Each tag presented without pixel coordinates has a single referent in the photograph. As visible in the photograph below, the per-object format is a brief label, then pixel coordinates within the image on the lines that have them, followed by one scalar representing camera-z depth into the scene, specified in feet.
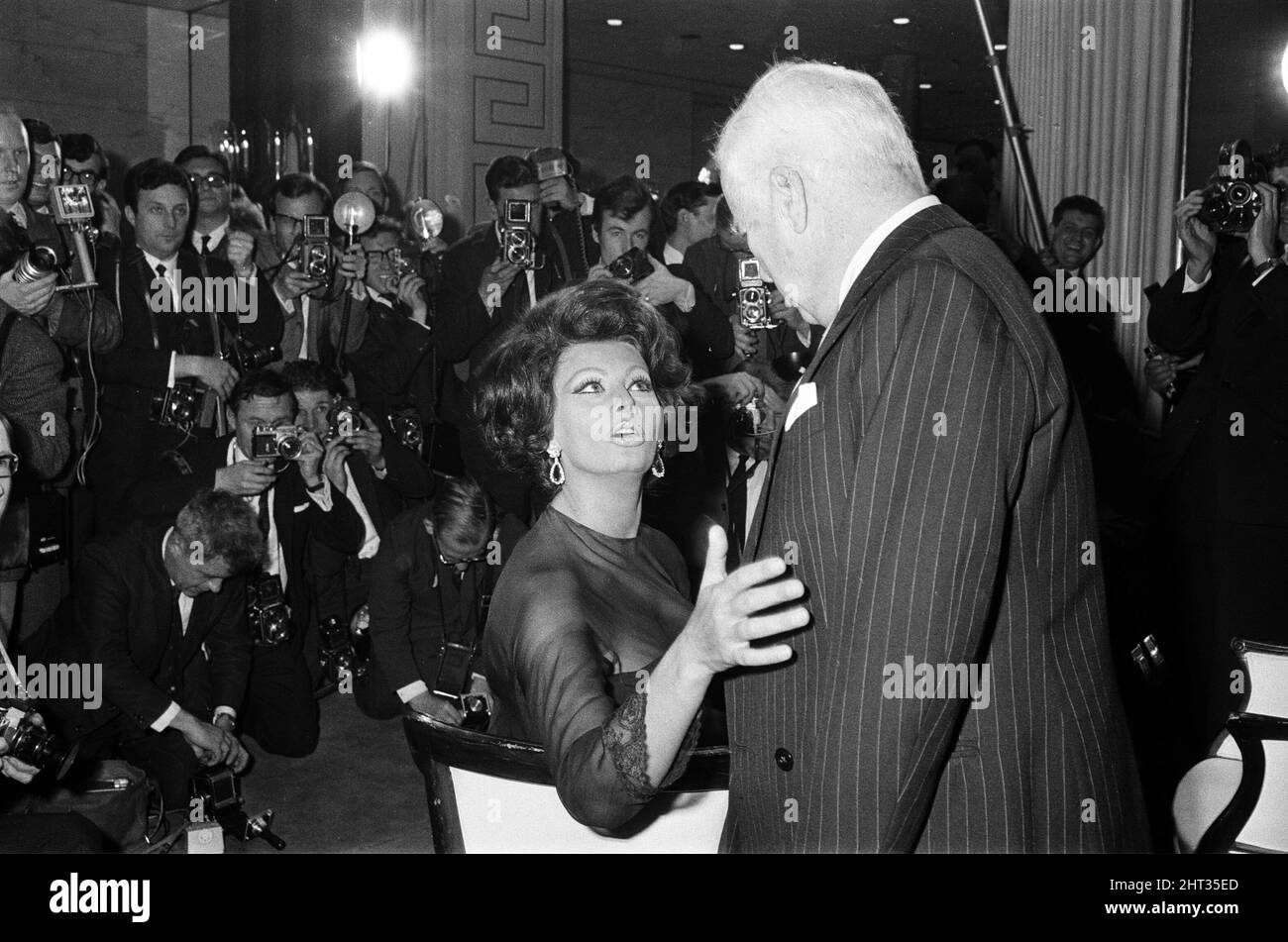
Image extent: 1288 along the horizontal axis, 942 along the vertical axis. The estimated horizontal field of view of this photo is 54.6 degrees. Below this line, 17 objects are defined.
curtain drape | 16.66
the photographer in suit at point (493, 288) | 12.88
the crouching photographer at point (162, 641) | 11.08
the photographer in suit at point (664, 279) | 13.05
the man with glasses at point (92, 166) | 13.93
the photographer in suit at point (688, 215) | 15.65
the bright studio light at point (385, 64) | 19.24
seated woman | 3.87
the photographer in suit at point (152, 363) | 12.32
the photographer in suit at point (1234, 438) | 10.77
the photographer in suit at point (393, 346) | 13.70
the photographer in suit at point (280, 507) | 12.42
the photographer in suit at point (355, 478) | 13.30
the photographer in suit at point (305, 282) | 13.88
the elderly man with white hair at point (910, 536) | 3.41
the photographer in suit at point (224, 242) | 13.30
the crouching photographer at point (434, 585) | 12.46
